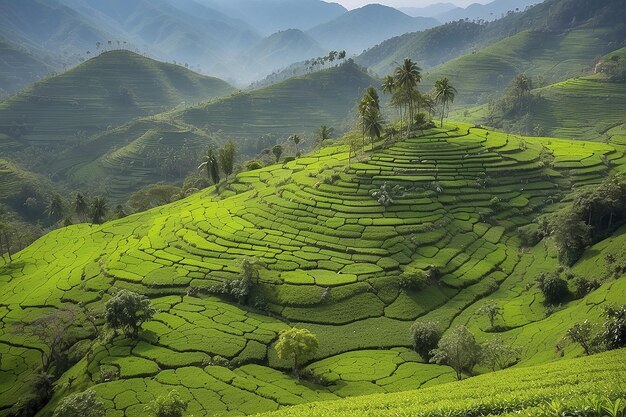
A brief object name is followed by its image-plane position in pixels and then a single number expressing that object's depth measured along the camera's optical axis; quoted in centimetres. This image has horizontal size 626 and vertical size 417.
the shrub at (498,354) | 3553
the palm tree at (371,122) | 7619
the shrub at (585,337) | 3136
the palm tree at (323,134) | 11238
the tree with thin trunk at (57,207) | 10656
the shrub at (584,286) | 4725
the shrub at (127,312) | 4316
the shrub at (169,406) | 3156
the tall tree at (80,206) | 9773
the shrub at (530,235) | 6488
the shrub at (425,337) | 4309
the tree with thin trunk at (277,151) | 10415
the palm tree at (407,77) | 7781
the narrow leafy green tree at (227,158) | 9012
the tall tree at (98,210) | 9706
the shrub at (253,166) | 9953
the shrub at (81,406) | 3241
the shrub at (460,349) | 3569
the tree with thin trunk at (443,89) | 8319
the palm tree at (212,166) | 8794
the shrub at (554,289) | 4869
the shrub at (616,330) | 2828
